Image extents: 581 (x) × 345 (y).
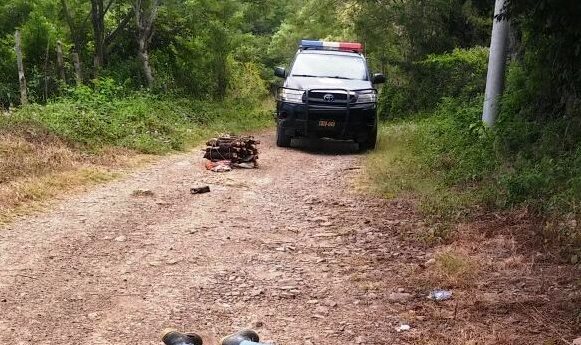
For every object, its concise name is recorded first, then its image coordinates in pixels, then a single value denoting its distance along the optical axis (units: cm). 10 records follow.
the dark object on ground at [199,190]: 773
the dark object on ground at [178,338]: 334
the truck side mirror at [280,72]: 1275
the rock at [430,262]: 503
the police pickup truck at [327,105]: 1126
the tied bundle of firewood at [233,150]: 993
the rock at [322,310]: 422
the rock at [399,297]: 442
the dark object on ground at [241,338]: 328
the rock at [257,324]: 400
